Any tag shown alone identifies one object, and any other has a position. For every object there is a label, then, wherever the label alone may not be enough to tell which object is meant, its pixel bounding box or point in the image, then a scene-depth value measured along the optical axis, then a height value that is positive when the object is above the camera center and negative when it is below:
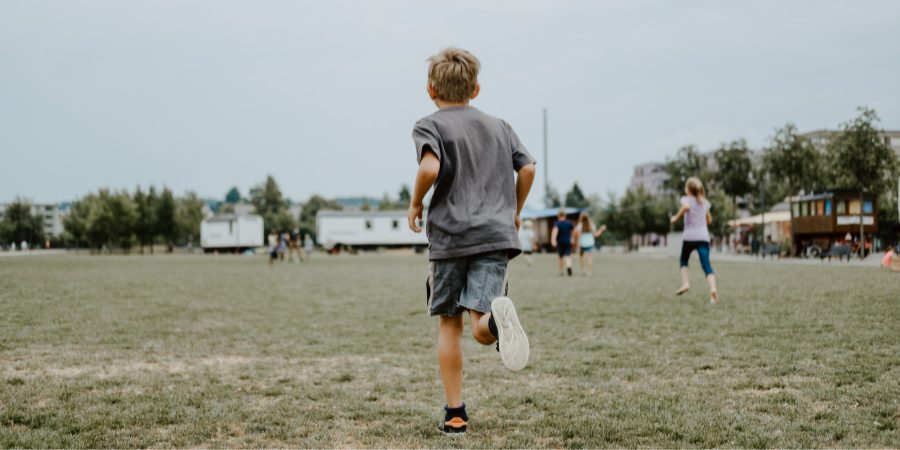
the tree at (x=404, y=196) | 112.44 +7.44
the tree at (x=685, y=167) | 54.37 +5.54
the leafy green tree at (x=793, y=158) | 29.98 +3.35
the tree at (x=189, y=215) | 68.31 +2.82
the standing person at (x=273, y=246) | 26.32 -0.27
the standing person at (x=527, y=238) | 20.92 -0.09
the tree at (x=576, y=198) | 95.72 +6.13
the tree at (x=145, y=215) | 65.88 +2.62
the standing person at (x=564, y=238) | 16.59 -0.08
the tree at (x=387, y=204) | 90.88 +4.71
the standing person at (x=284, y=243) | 35.03 -0.22
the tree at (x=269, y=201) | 92.57 +5.59
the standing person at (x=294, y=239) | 31.66 +0.00
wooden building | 27.14 +0.66
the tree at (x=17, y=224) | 93.88 +2.88
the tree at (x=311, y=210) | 88.62 +4.12
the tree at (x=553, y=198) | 94.45 +5.36
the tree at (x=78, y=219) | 72.69 +2.75
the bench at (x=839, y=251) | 22.23 -0.70
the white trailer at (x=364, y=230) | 52.22 +0.62
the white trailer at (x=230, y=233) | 58.47 +0.64
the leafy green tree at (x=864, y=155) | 23.86 +2.73
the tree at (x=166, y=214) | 66.31 +2.73
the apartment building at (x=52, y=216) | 174.12 +7.17
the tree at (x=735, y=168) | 44.50 +4.44
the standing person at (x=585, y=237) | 16.64 -0.07
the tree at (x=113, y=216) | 62.78 +2.46
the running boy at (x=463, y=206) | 3.05 +0.15
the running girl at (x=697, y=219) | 8.98 +0.19
